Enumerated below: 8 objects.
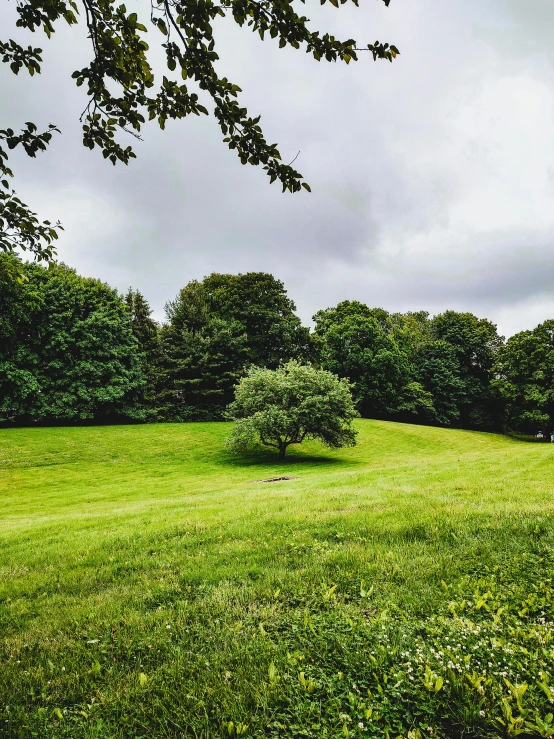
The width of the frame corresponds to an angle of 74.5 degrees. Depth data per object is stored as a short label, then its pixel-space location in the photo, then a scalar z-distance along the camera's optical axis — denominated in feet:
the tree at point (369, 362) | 178.70
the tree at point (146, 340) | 155.02
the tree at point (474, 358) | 199.93
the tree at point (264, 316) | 171.94
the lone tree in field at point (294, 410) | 92.07
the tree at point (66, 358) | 129.70
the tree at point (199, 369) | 157.17
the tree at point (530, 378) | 167.84
